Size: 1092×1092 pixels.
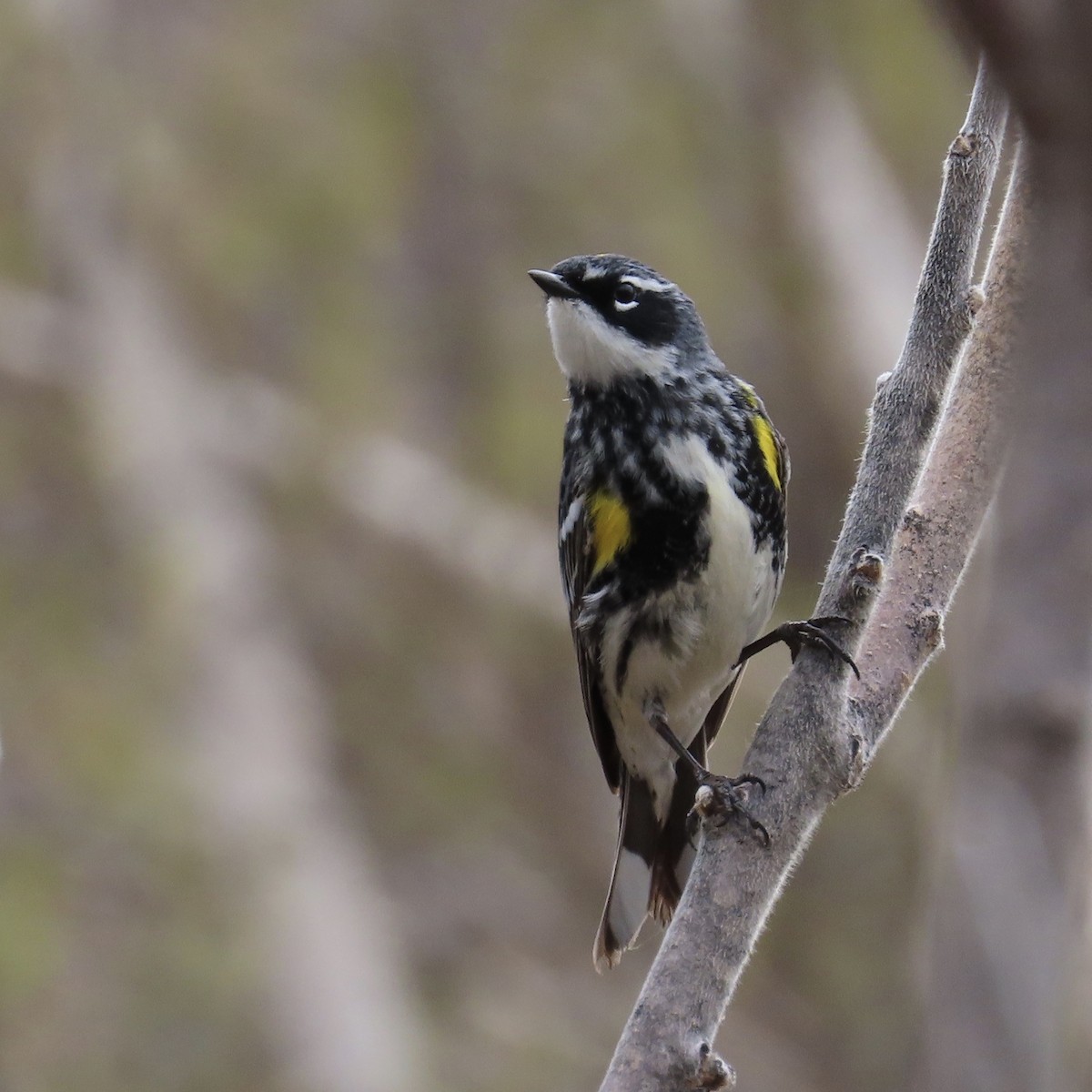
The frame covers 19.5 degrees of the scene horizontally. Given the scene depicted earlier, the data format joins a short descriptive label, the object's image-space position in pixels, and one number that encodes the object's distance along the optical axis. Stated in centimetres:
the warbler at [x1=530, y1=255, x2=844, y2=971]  650
